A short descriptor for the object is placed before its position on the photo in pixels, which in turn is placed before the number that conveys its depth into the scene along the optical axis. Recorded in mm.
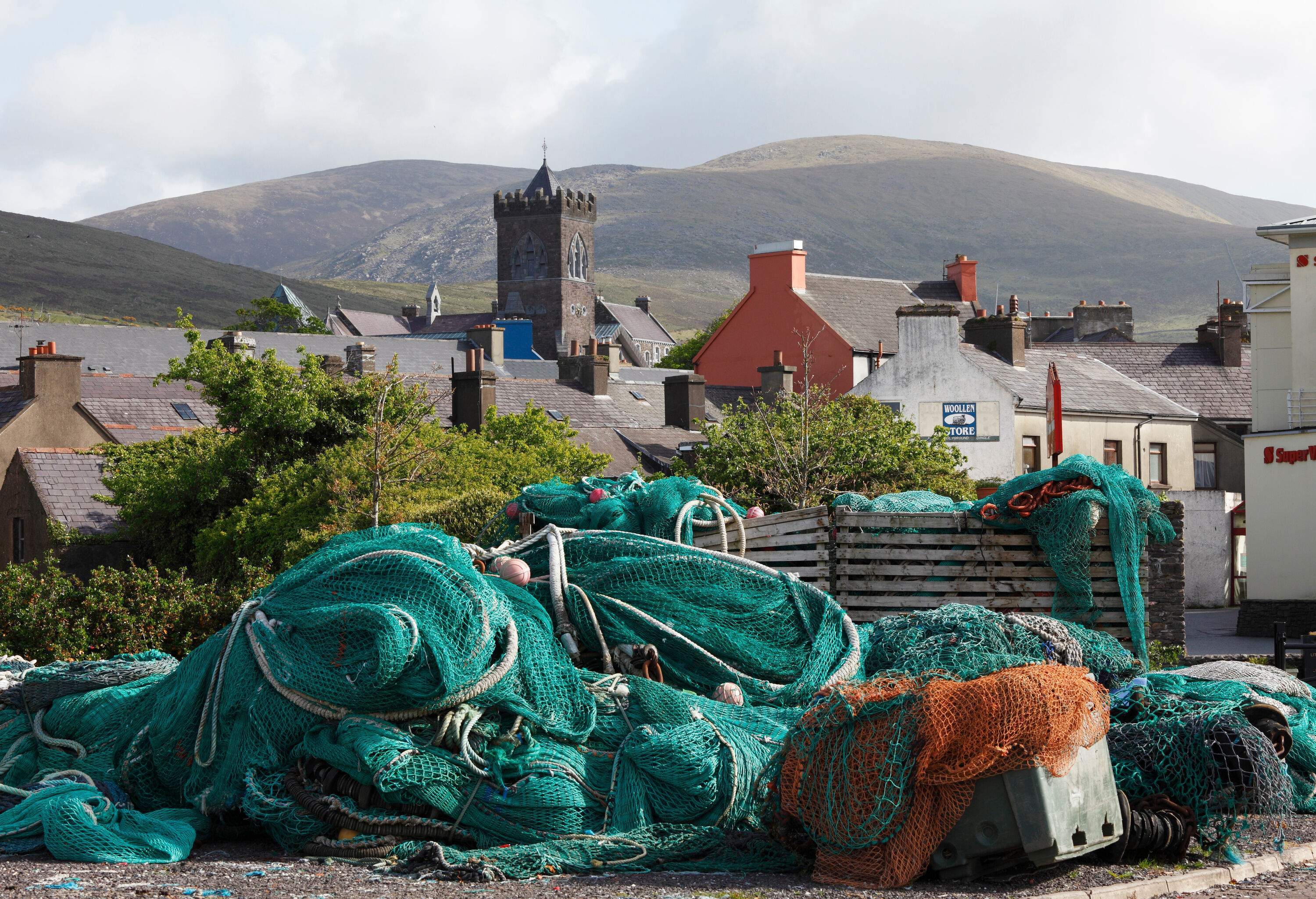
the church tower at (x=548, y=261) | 141375
